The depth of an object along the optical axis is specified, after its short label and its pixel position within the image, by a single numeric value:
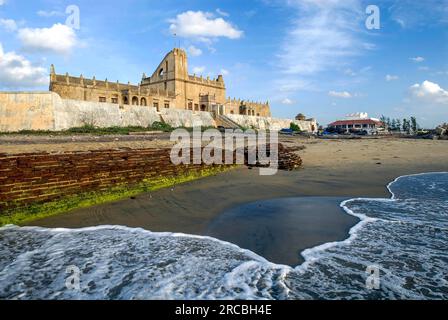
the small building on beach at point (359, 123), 86.75
